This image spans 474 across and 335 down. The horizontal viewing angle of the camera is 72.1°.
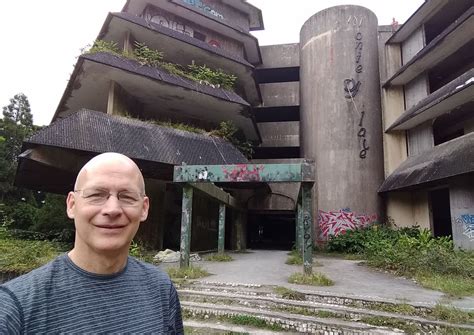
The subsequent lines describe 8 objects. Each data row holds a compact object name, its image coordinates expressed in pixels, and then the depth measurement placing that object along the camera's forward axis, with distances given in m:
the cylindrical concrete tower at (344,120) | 16.56
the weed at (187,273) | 6.39
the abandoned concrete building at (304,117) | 11.41
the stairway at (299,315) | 4.07
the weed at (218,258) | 9.52
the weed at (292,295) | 4.96
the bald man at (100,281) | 1.21
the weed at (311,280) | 5.89
